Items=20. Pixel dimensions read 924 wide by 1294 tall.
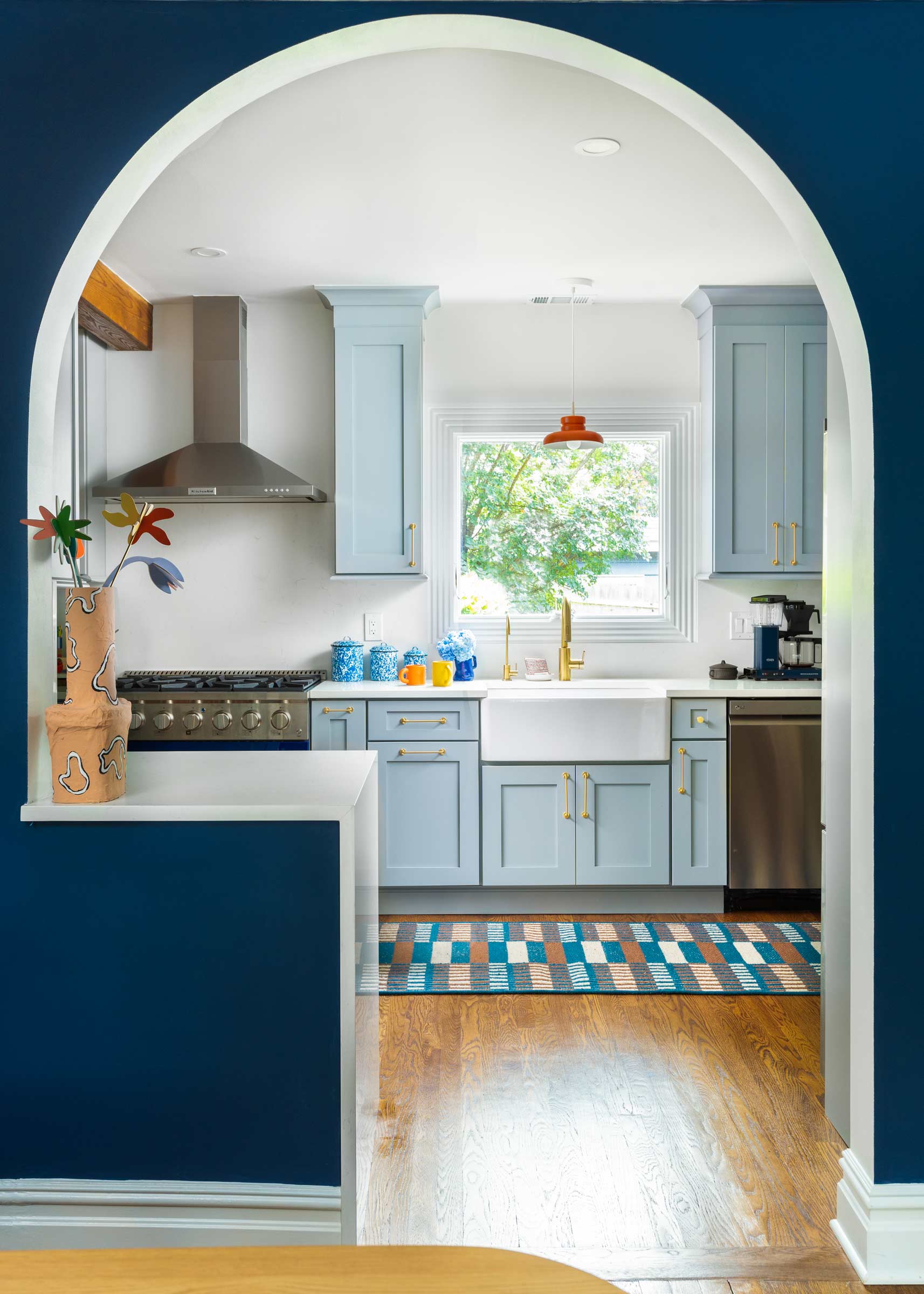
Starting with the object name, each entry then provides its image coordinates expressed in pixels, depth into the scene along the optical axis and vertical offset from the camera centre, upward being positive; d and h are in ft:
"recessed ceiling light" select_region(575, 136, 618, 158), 8.82 +4.59
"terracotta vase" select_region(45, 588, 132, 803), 5.92 -0.56
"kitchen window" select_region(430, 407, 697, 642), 14.33 +1.52
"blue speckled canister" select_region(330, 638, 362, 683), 13.62 -0.51
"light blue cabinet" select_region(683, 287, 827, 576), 13.23 +2.75
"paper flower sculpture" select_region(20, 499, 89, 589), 5.77 +0.61
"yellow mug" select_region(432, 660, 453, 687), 13.14 -0.65
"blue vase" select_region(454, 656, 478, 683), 13.70 -0.63
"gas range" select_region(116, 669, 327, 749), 12.22 -1.16
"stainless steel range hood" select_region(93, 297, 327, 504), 12.77 +2.53
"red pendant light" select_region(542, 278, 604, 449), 12.62 +2.60
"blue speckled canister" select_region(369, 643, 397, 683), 13.62 -0.54
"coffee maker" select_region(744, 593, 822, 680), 13.47 -0.29
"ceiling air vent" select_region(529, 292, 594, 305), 13.57 +4.83
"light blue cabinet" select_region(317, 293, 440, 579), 13.05 +2.95
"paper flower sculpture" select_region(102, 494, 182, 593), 5.82 +0.62
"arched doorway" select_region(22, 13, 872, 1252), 5.95 +2.48
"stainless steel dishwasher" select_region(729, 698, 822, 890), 12.39 -2.01
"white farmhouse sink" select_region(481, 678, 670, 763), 12.22 -1.32
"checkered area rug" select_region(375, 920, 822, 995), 10.39 -3.96
